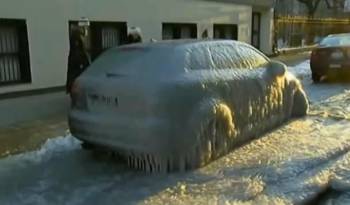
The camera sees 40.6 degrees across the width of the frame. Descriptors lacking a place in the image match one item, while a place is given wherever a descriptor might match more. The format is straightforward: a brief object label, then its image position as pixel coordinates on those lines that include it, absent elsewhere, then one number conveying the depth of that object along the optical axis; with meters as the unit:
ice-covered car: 5.46
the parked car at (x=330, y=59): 14.12
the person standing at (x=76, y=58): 9.83
